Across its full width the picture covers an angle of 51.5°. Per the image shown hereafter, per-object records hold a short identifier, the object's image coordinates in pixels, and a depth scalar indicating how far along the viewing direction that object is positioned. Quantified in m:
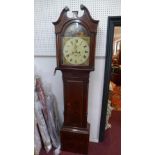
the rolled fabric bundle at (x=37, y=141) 1.88
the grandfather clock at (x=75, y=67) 1.64
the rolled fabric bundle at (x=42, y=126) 1.93
